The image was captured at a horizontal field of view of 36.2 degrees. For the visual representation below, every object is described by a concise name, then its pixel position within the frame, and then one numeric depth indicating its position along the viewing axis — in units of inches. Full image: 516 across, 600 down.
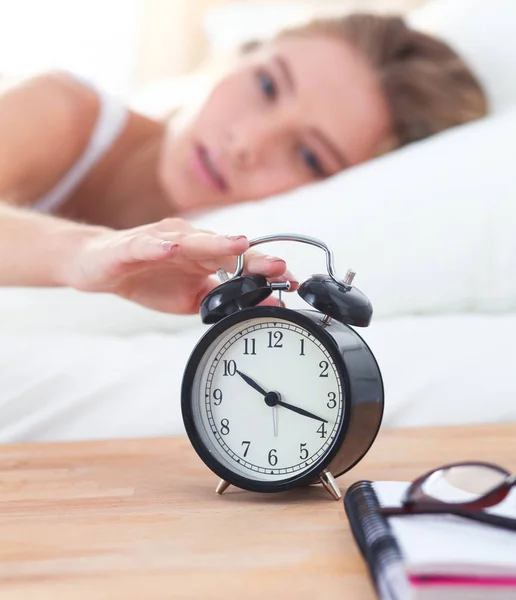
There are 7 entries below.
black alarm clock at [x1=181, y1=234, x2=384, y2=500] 33.4
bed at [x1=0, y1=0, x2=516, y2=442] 46.5
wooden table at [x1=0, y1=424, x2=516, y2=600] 24.9
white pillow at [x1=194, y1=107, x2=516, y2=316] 58.5
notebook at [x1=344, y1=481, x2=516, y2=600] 22.2
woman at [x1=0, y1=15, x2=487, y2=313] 71.5
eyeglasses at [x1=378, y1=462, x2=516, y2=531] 25.9
